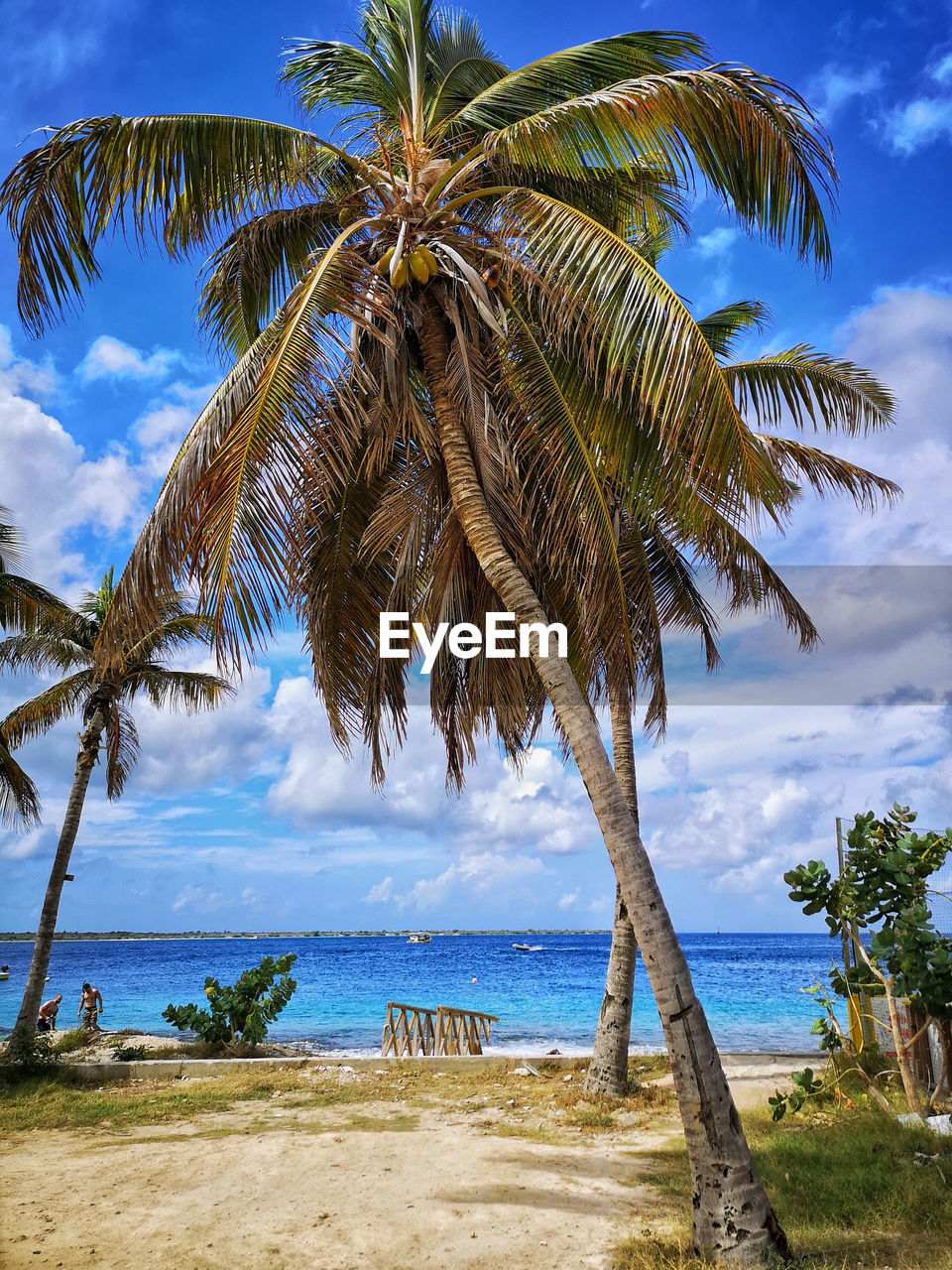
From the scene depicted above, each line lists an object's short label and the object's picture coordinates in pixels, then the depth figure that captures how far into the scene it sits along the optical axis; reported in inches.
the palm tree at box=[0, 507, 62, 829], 511.8
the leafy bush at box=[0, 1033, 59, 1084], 420.5
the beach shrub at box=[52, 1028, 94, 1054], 519.3
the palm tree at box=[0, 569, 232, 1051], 502.3
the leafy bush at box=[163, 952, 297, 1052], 496.1
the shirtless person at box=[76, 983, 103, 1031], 695.8
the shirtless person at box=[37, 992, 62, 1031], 691.7
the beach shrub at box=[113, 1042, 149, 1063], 466.9
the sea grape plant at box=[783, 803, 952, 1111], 236.8
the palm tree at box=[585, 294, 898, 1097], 374.9
